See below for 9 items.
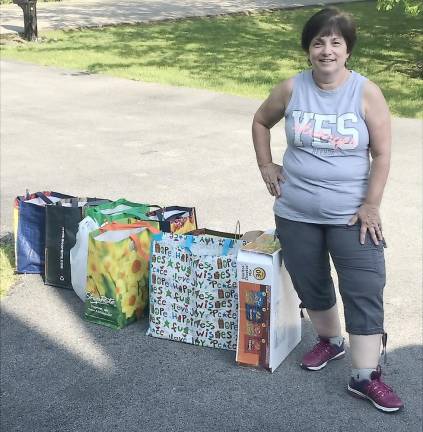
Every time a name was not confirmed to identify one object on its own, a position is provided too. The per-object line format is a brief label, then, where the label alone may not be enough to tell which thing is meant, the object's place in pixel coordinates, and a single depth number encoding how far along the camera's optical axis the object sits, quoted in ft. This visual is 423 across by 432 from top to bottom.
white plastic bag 14.46
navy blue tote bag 15.97
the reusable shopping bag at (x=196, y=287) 12.96
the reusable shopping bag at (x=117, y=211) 14.71
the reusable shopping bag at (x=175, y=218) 14.56
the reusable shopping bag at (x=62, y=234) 15.03
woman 10.30
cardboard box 11.95
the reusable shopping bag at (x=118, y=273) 13.50
